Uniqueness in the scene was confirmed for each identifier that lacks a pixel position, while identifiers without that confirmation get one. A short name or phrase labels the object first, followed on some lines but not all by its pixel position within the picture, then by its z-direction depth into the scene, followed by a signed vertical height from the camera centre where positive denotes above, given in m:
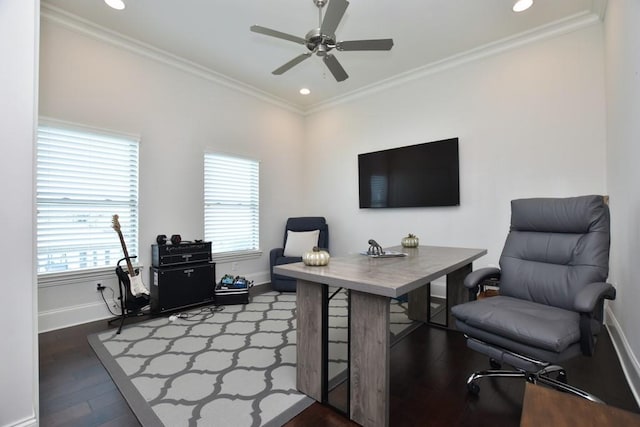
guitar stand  2.85 -0.75
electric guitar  2.91 -0.56
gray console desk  1.43 -0.52
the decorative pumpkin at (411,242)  2.94 -0.24
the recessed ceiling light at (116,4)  2.65 +2.02
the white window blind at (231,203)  4.10 +0.26
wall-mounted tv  3.69 +0.58
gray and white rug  1.64 -1.06
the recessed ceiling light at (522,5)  2.67 +1.97
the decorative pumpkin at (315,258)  1.83 -0.24
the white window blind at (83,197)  2.80 +0.26
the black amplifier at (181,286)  3.19 -0.74
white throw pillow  4.30 -0.33
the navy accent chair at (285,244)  4.04 -0.38
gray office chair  1.43 -0.45
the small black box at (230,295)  3.51 -0.90
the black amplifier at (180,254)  3.25 -0.38
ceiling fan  2.15 +1.42
